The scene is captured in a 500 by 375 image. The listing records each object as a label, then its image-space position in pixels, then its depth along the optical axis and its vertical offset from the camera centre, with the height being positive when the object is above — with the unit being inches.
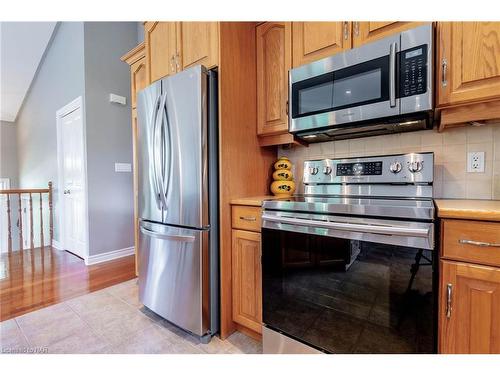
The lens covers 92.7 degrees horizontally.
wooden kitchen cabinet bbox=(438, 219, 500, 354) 33.1 -15.7
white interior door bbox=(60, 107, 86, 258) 120.0 -0.7
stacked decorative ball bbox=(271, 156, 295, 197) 69.2 +0.1
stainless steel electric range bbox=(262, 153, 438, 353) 36.3 -15.5
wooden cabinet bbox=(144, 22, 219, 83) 59.6 +37.3
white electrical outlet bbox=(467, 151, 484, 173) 50.8 +3.5
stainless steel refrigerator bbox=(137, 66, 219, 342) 56.3 -4.8
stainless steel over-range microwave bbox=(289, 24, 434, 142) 45.3 +19.2
